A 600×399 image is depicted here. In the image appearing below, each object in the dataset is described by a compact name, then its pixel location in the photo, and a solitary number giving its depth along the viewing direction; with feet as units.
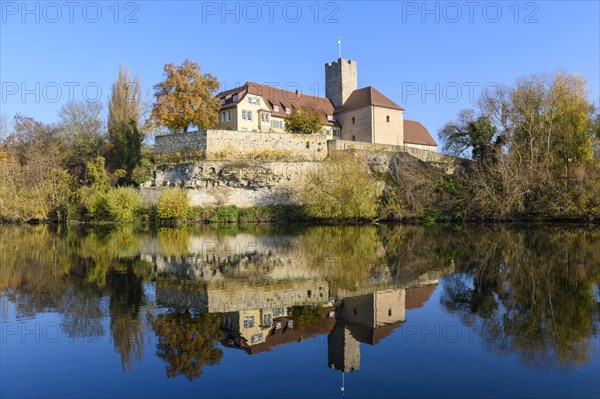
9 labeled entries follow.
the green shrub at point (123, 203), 132.05
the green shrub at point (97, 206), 136.77
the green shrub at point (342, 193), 119.85
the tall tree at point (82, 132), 165.37
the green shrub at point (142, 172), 141.49
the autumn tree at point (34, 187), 146.20
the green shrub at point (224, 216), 134.72
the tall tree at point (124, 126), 151.94
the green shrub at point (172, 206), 129.70
